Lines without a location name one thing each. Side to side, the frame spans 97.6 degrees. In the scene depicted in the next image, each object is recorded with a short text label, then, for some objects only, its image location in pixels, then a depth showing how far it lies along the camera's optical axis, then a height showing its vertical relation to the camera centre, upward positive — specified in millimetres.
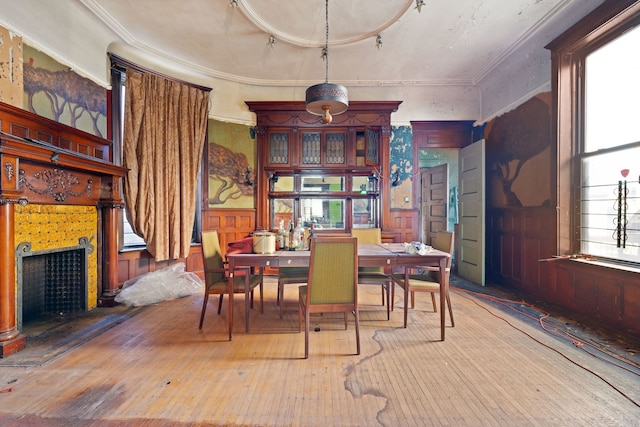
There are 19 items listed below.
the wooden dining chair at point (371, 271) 2930 -710
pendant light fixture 2451 +992
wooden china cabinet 4863 +794
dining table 2422 -435
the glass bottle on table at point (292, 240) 2725 -292
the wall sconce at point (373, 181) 4914 +523
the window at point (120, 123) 3666 +1167
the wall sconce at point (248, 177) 4824 +585
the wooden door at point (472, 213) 4223 -44
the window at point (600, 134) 2598 +804
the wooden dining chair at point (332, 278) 2184 -532
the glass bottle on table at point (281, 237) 2840 -273
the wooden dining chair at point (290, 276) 2898 -694
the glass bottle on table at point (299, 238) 2750 -268
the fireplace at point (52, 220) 2154 -88
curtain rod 3646 +1988
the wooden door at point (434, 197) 5359 +278
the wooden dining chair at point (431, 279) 2682 -698
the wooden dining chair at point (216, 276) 2684 -663
